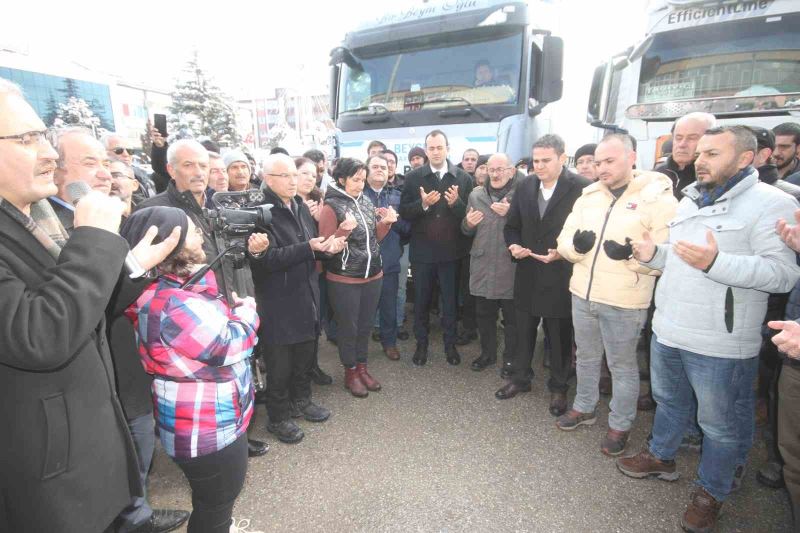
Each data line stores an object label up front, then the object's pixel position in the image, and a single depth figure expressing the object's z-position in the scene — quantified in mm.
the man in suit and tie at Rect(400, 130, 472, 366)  4238
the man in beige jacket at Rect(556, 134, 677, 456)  2742
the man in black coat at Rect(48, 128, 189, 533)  2035
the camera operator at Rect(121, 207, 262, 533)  1579
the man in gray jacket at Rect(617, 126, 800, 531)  2061
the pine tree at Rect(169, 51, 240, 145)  25531
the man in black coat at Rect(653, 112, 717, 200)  3273
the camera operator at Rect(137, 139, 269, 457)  2611
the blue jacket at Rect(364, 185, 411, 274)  4355
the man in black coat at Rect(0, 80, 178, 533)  1051
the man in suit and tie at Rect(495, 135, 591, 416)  3377
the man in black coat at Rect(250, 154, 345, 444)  2987
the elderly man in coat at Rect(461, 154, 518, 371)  3967
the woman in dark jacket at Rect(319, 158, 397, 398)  3559
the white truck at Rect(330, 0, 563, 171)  5406
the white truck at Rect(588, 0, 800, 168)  4621
